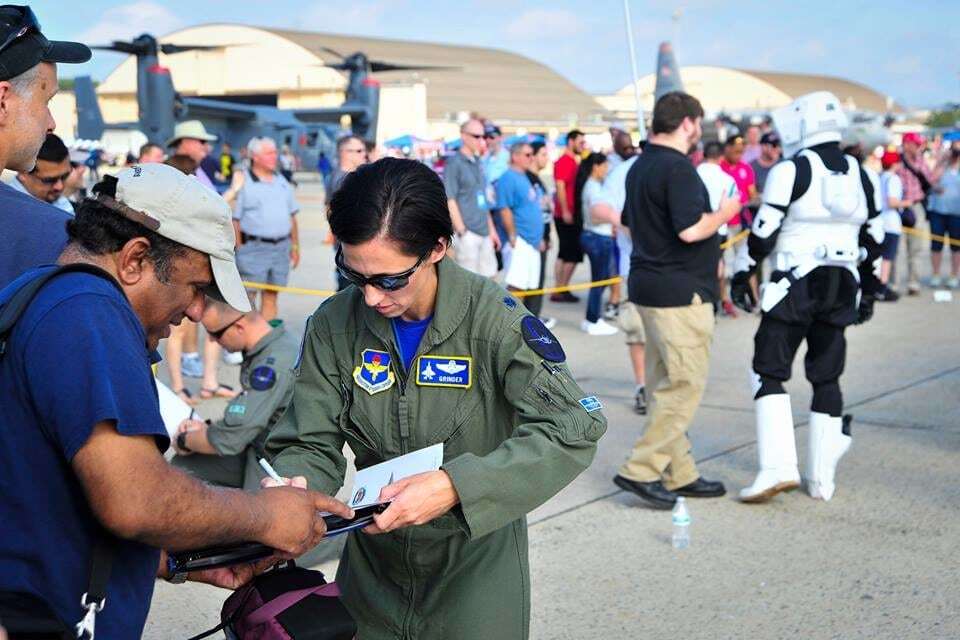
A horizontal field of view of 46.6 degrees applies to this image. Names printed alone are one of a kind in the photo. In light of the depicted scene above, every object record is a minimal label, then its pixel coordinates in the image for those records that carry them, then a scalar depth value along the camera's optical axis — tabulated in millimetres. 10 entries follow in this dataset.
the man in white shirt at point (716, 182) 6645
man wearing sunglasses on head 2688
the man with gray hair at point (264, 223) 9227
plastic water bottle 5457
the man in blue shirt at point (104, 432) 1814
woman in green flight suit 2494
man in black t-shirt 5867
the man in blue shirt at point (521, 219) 10664
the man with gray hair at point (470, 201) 10203
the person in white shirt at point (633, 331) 7961
